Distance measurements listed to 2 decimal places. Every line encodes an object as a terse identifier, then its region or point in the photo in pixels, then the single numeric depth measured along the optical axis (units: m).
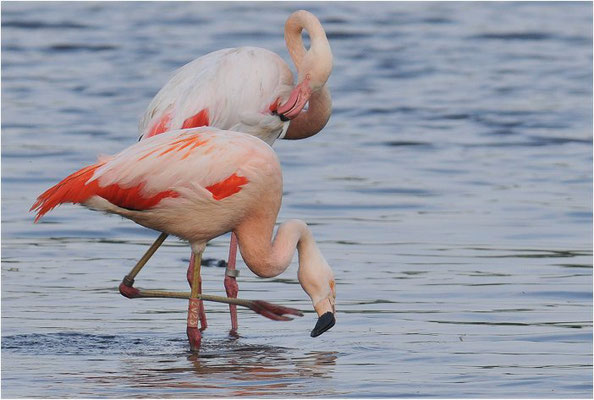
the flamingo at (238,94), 16.59
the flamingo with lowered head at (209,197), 14.39
